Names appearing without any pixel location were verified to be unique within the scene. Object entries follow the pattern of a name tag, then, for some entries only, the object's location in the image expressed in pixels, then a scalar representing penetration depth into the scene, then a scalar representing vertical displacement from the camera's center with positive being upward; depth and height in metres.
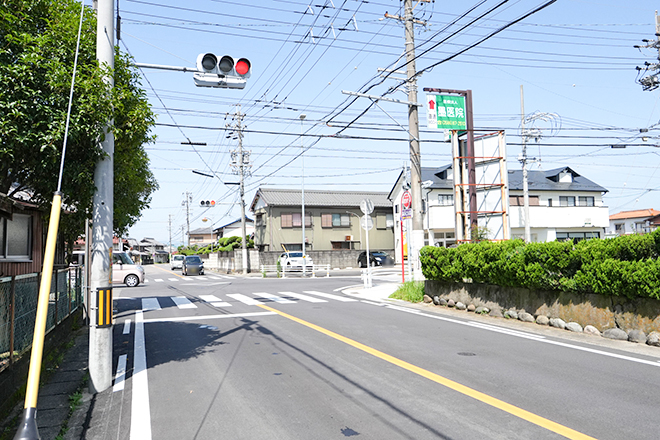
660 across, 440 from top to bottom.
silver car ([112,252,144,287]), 24.61 -1.01
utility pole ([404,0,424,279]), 15.34 +3.26
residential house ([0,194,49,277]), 11.41 +0.36
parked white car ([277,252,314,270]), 34.75 -0.95
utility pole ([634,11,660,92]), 20.16 +7.50
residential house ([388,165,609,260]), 35.66 +2.84
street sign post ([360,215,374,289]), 19.67 -0.07
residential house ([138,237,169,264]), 100.89 +0.63
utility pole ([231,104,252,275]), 36.53 +6.64
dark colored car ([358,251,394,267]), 43.78 -1.32
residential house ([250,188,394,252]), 46.44 +2.73
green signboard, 17.42 +5.03
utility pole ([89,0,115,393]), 5.88 +0.27
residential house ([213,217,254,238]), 79.64 +3.83
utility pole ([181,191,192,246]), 81.46 +7.16
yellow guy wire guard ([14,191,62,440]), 2.96 -0.69
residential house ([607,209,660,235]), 47.51 +2.08
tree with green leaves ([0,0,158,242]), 5.07 +1.81
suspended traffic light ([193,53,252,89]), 7.19 +2.79
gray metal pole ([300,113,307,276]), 23.34 +6.13
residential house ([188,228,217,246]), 106.44 +3.47
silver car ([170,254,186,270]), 51.62 -1.15
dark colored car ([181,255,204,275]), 37.59 -1.21
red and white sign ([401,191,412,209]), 15.77 +1.52
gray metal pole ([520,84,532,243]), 30.50 +4.16
